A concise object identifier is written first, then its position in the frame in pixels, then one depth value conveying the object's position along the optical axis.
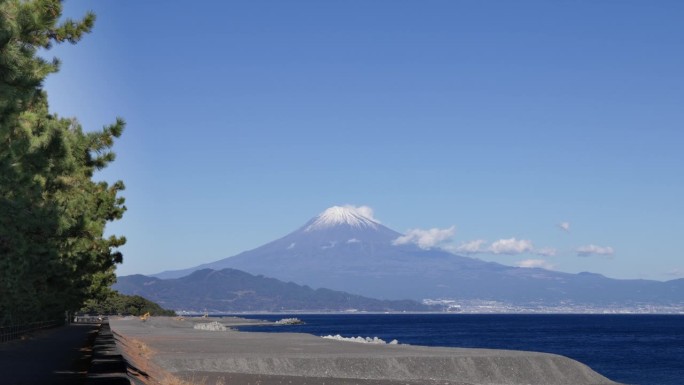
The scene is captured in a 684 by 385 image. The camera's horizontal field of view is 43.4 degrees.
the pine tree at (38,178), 17.53
